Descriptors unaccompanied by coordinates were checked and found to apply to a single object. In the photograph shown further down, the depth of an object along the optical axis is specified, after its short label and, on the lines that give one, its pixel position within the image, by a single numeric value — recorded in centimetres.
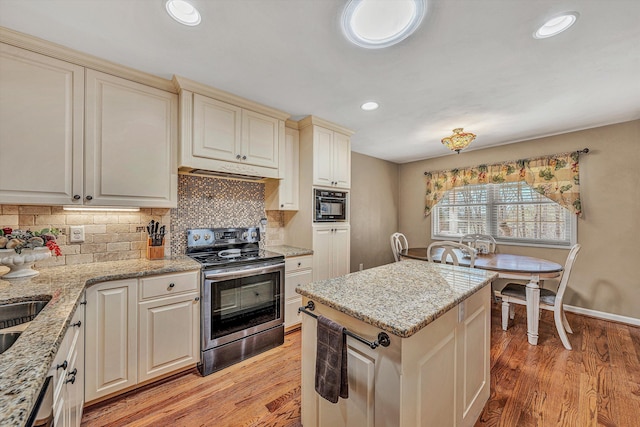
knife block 219
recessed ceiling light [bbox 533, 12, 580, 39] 142
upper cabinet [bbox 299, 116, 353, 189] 291
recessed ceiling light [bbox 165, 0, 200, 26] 135
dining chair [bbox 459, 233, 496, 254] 353
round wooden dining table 251
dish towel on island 111
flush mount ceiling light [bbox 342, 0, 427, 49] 139
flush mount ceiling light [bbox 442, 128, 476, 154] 295
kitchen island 100
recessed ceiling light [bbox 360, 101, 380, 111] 252
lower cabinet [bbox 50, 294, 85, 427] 93
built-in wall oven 296
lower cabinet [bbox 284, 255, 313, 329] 264
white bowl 146
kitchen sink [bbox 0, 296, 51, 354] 118
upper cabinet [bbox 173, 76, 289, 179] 215
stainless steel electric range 208
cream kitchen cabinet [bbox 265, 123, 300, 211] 290
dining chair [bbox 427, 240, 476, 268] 263
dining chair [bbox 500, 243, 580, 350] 246
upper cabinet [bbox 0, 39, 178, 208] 160
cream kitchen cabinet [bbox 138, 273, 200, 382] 183
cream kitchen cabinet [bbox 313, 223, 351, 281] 291
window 346
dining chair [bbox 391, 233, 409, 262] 369
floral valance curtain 325
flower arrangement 148
